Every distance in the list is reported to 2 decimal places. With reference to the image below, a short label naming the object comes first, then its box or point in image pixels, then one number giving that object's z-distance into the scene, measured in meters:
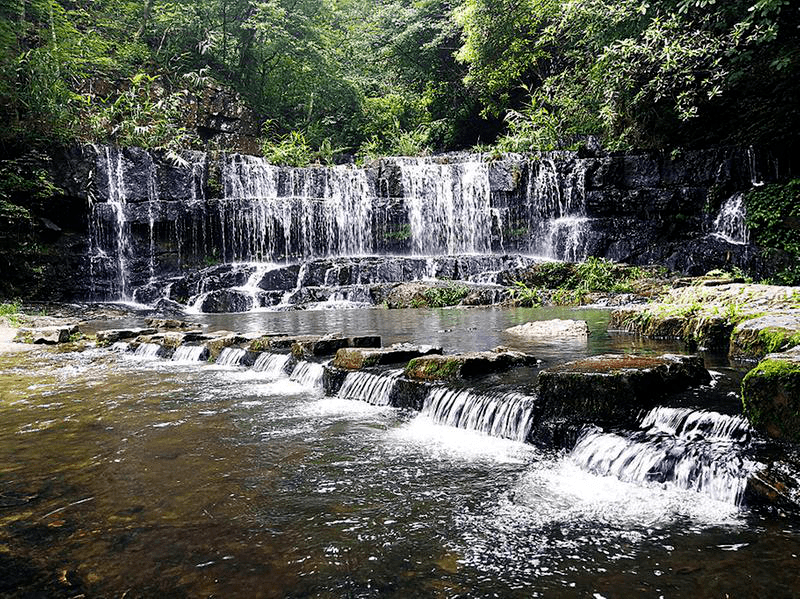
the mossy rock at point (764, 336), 4.81
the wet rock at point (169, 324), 12.20
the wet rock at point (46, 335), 10.73
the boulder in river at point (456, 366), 5.32
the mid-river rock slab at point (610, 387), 3.83
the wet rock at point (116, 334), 10.61
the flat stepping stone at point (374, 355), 6.26
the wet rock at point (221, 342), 8.78
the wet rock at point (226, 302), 18.19
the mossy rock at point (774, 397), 3.01
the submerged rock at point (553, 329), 8.30
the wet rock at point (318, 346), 7.40
